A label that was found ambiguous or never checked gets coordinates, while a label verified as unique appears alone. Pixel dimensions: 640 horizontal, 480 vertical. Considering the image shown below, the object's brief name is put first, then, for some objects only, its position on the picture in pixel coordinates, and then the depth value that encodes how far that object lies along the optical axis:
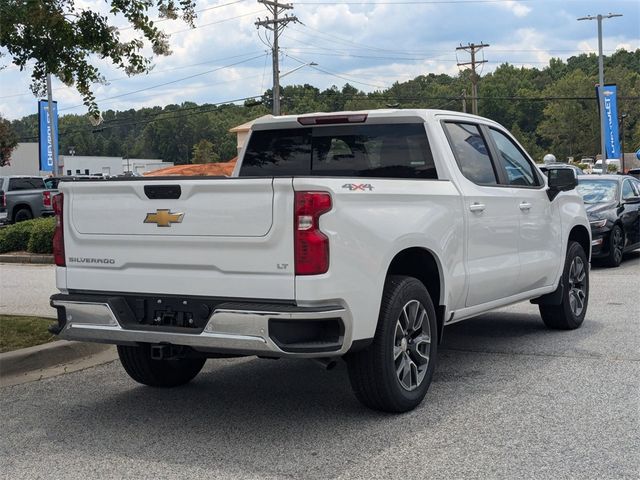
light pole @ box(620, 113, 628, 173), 99.38
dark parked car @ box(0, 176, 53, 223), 26.98
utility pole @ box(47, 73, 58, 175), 41.20
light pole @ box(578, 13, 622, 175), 42.19
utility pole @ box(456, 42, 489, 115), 68.58
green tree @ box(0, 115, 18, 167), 54.33
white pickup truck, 4.68
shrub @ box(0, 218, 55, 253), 19.45
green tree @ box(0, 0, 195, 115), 7.52
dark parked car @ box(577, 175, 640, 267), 14.28
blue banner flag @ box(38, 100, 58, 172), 42.15
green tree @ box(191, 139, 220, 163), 98.81
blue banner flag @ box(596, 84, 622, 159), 42.66
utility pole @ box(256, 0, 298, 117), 46.25
